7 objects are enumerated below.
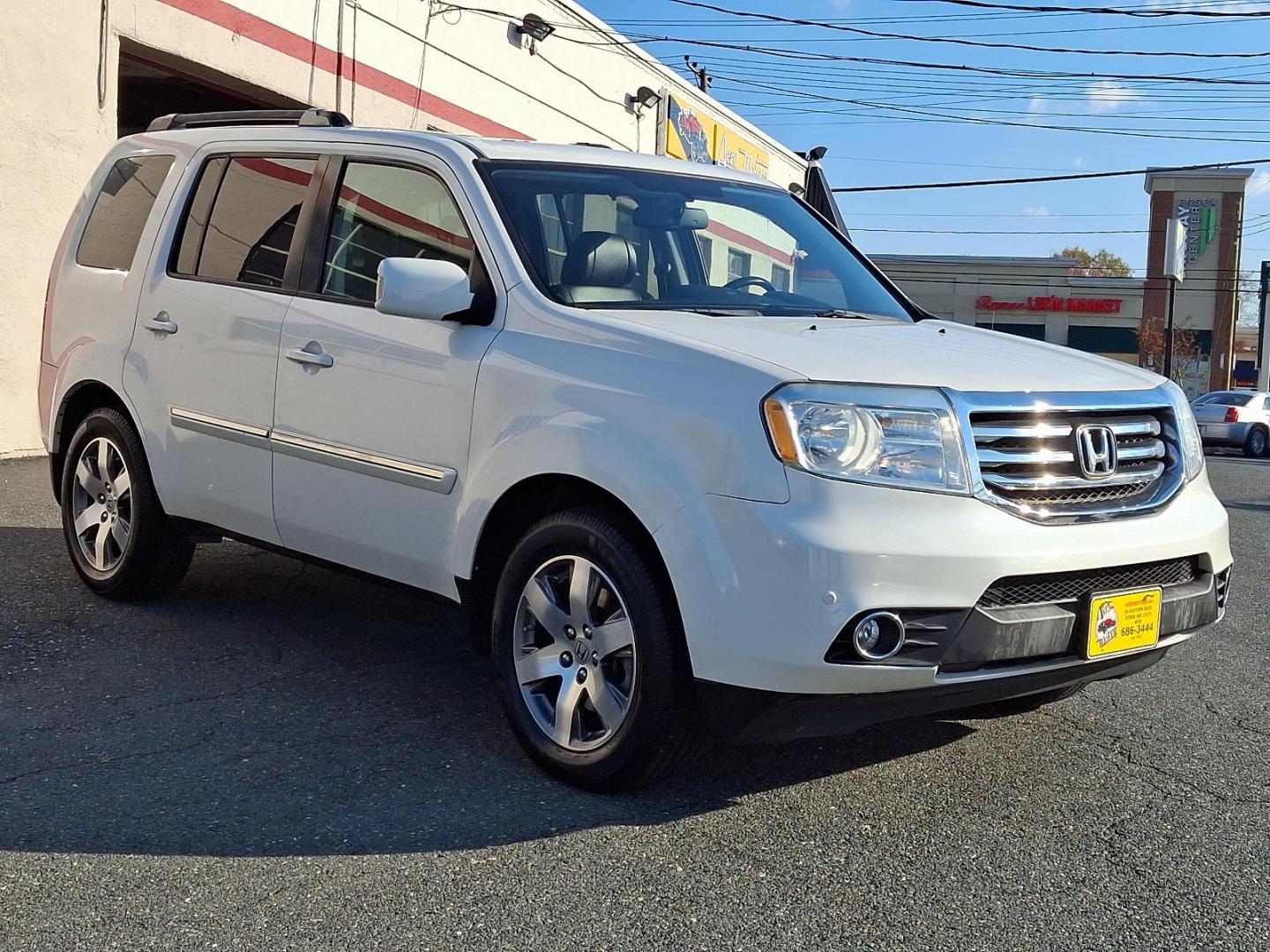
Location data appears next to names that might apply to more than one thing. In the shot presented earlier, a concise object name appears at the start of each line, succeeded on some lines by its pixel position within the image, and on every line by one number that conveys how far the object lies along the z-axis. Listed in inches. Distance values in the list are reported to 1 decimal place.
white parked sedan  1050.1
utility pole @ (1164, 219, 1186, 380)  1998.0
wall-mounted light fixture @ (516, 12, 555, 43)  716.0
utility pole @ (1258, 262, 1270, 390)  2146.9
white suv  133.7
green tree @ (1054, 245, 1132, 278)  3614.7
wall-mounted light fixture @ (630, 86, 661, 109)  872.3
